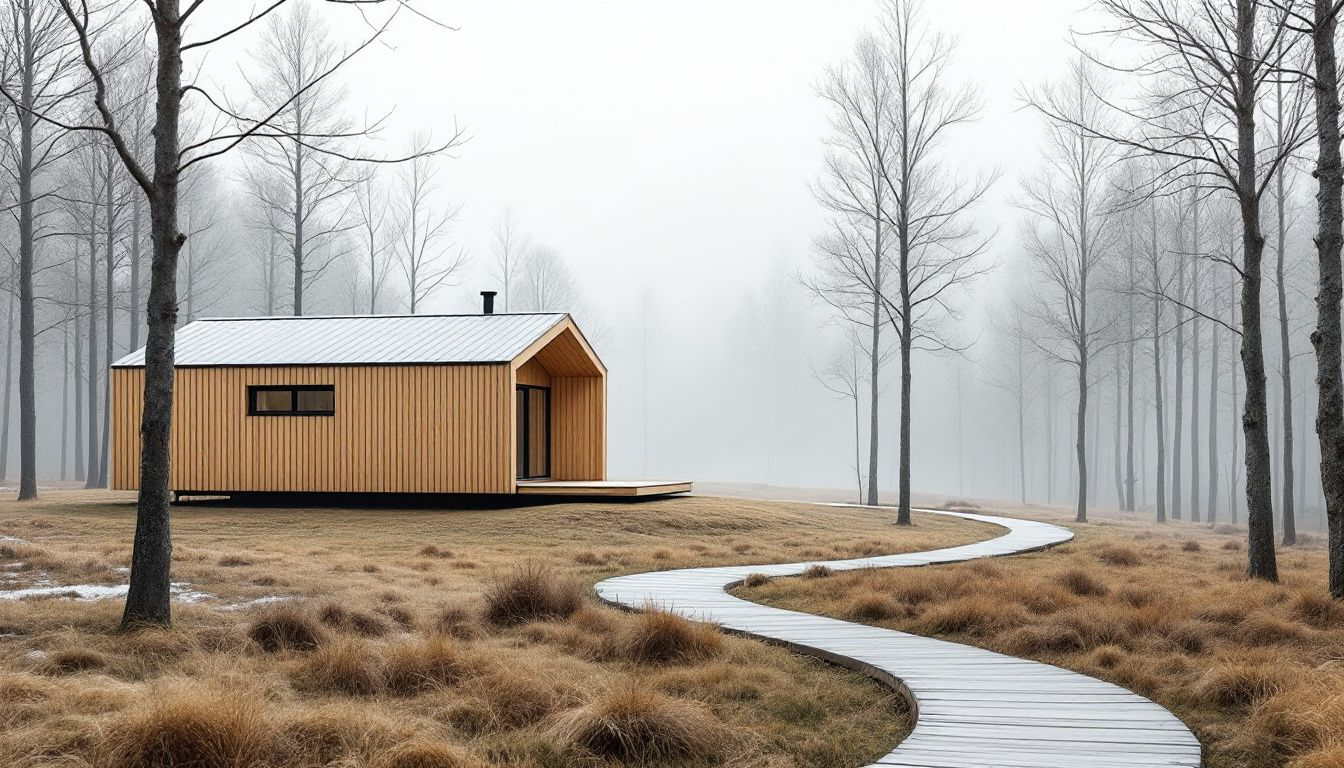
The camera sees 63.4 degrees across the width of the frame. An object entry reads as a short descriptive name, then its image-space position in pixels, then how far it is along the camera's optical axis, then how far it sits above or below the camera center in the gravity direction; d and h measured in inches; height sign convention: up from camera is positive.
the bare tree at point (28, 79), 810.2 +268.5
